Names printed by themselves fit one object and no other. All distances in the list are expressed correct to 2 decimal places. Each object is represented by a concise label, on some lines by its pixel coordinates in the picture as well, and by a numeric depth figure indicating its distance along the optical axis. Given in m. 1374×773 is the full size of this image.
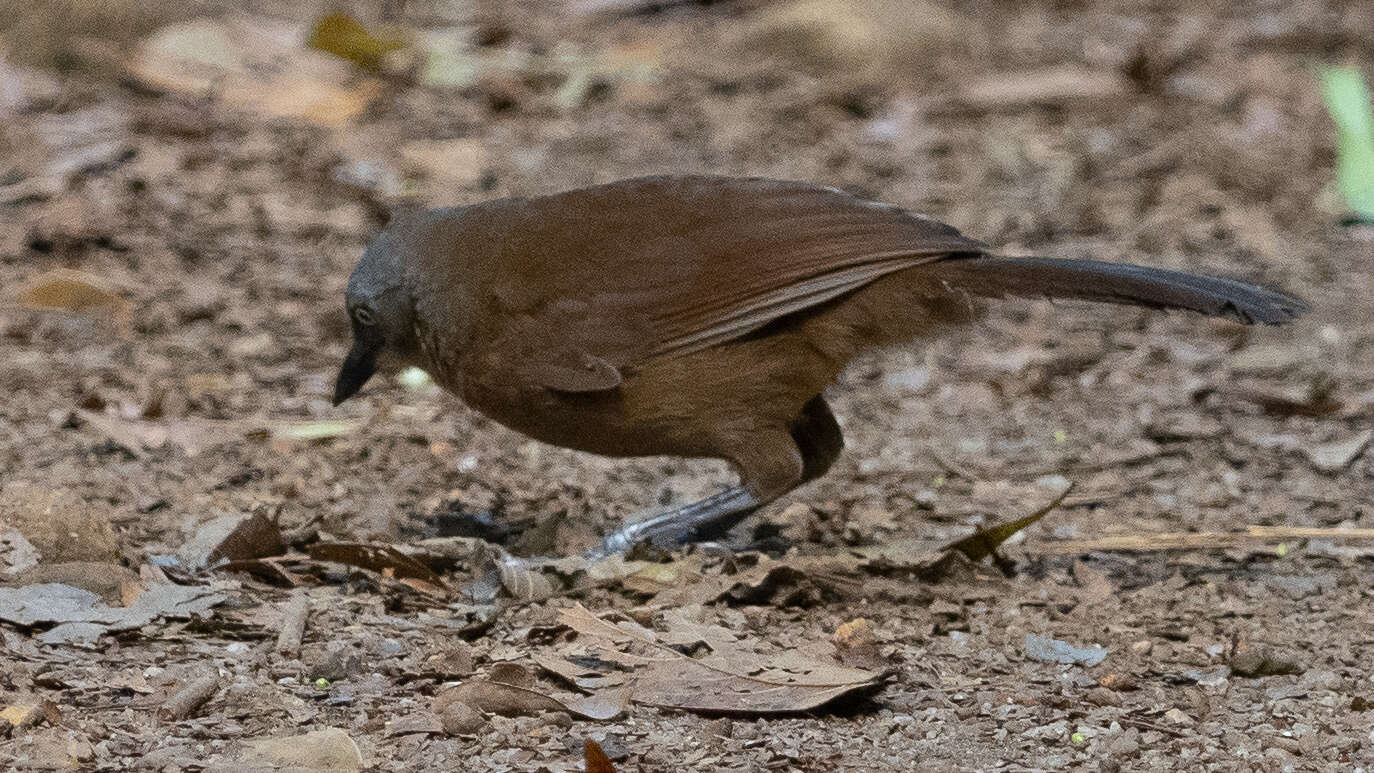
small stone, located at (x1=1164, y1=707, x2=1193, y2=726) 6.91
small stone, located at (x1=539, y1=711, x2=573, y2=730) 6.72
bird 8.68
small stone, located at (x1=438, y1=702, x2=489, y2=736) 6.59
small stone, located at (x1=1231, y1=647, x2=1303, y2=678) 7.41
